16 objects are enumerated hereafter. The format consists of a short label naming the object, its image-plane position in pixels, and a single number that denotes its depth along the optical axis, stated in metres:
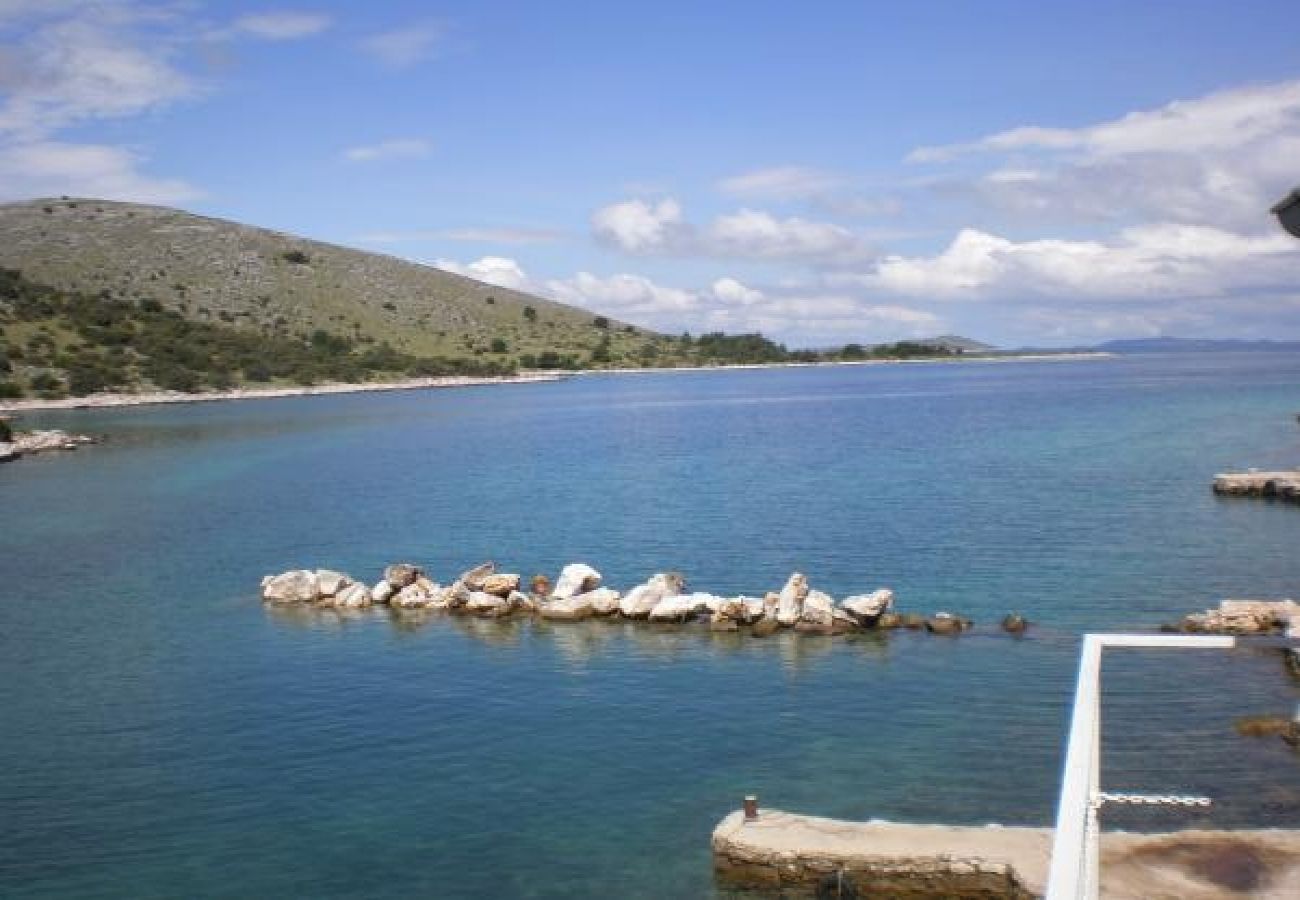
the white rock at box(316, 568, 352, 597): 39.69
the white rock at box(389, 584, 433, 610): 38.31
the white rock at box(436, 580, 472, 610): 38.00
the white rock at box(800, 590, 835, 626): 33.69
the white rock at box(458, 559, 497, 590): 38.50
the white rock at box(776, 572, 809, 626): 33.81
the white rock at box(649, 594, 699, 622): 34.97
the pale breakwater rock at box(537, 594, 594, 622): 36.09
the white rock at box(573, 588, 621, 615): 36.03
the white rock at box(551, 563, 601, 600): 37.47
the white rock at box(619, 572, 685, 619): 35.50
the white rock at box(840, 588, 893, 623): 33.25
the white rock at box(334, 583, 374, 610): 38.94
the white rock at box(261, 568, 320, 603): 39.53
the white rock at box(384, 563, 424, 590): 39.34
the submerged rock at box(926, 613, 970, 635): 32.75
